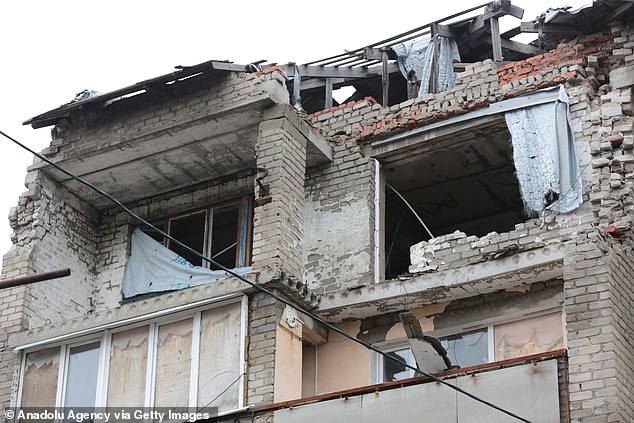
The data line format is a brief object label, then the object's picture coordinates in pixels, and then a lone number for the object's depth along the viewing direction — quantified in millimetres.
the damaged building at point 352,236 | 14875
